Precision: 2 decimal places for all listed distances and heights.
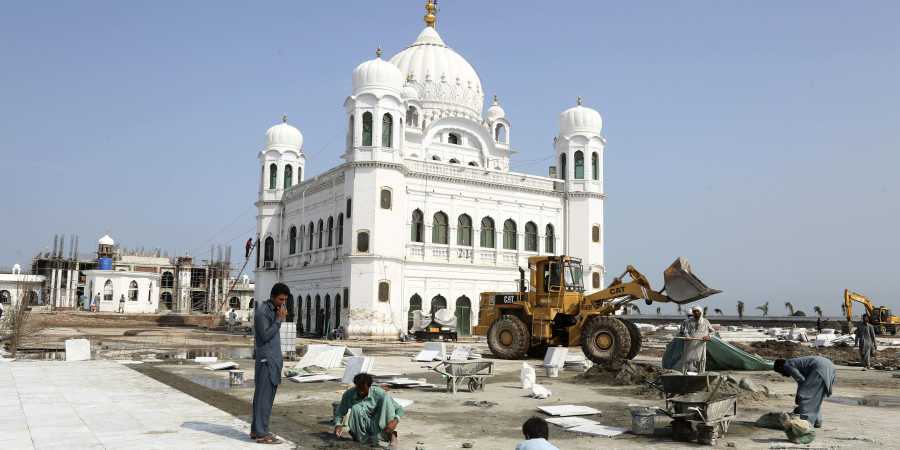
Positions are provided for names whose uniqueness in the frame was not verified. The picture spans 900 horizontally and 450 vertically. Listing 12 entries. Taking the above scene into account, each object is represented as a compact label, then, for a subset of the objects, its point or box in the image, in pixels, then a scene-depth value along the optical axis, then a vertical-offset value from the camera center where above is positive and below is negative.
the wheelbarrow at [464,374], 12.40 -0.96
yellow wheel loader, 18.64 +0.07
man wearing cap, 12.43 -0.32
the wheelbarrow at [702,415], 8.05 -1.07
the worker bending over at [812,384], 8.96 -0.77
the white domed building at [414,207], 34.50 +5.70
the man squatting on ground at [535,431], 4.90 -0.76
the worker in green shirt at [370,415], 7.66 -1.04
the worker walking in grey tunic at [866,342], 19.25 -0.52
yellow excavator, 35.41 +0.39
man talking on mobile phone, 7.66 -0.40
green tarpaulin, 15.94 -0.82
